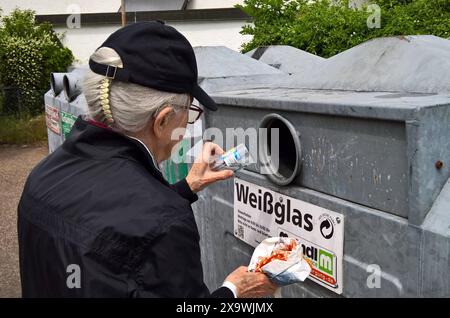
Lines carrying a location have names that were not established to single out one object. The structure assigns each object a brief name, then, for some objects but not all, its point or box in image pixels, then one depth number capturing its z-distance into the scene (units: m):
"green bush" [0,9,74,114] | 12.04
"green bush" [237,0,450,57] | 7.29
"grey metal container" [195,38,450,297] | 1.43
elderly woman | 1.25
